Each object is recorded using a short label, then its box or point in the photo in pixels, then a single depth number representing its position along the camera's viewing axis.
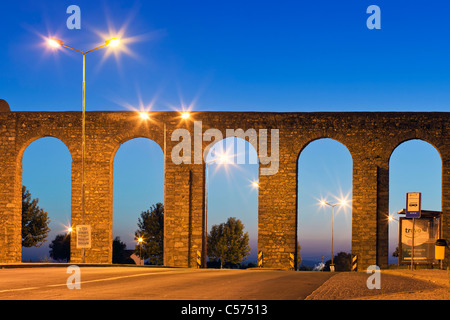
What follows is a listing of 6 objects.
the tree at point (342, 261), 99.88
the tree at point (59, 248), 80.81
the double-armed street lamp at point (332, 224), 56.07
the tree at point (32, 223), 52.06
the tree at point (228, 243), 75.75
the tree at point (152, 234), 68.50
